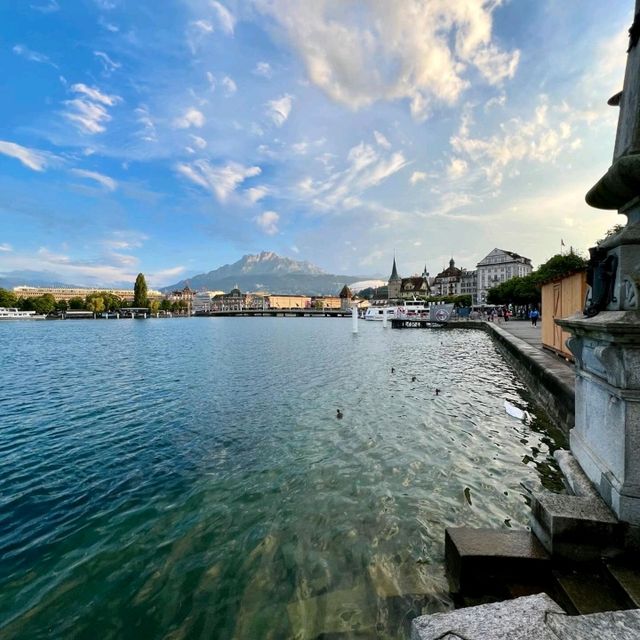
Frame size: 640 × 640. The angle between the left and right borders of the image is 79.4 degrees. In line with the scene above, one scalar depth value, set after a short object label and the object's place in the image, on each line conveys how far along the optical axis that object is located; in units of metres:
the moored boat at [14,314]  139.00
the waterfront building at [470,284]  165.50
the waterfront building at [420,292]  194.02
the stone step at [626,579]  3.23
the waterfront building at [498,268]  150.38
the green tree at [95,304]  166.62
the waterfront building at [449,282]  180.88
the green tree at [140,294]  176.00
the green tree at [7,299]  147.15
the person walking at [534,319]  46.90
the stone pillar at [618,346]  3.74
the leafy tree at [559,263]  56.91
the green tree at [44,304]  155.88
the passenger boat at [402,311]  89.31
